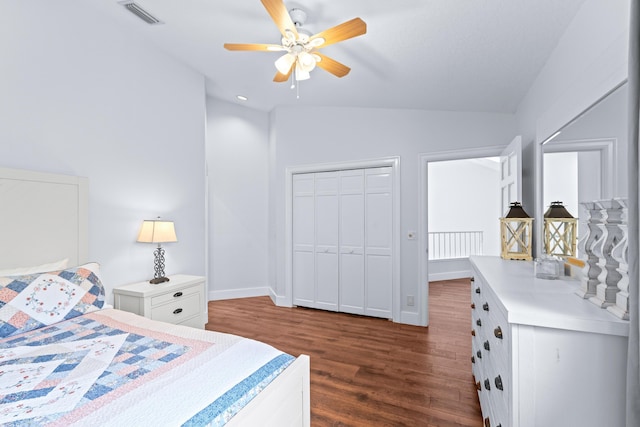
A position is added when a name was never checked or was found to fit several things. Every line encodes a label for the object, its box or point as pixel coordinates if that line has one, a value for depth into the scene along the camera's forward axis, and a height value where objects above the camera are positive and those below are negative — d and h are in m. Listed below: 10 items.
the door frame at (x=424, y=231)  3.54 -0.23
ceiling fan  1.76 +1.11
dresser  1.01 -0.53
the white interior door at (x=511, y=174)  2.41 +0.32
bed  0.98 -0.62
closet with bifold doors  3.81 -0.39
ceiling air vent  2.40 +1.65
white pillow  1.90 -0.37
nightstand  2.52 -0.77
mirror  1.20 +0.26
